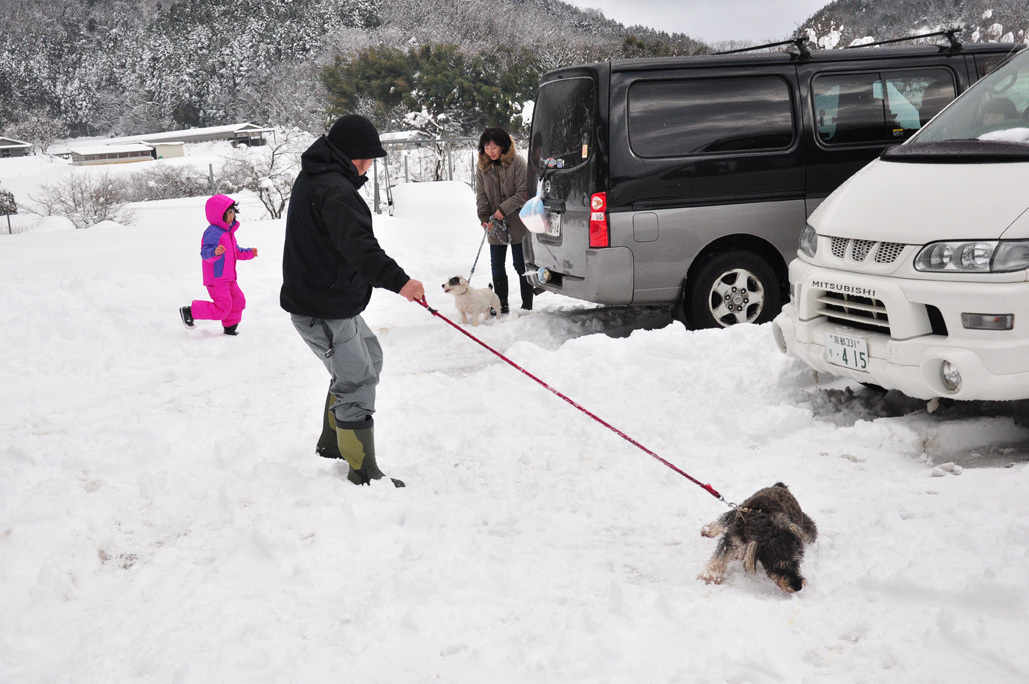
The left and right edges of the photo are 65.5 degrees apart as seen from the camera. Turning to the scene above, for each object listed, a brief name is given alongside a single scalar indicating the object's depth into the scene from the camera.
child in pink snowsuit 7.74
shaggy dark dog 3.01
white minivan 3.66
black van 6.27
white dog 7.75
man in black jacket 3.75
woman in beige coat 7.87
